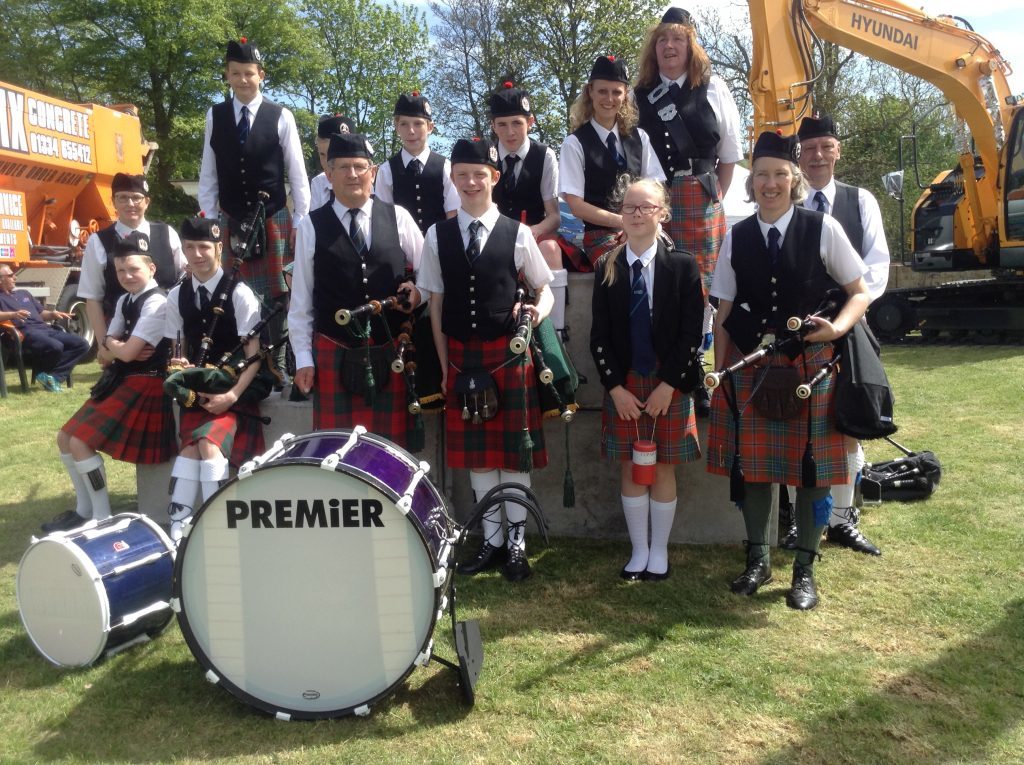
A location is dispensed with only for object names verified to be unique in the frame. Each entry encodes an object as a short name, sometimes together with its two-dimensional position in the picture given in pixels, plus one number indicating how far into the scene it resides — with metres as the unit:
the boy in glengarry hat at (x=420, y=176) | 4.45
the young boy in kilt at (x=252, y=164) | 4.59
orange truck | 10.09
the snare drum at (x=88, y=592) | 2.95
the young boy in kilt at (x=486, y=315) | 3.49
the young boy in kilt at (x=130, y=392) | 4.16
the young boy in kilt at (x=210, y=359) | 3.79
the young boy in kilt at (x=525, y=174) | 4.16
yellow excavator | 8.02
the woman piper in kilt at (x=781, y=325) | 3.17
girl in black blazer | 3.42
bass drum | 2.53
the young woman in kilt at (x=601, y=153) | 3.93
